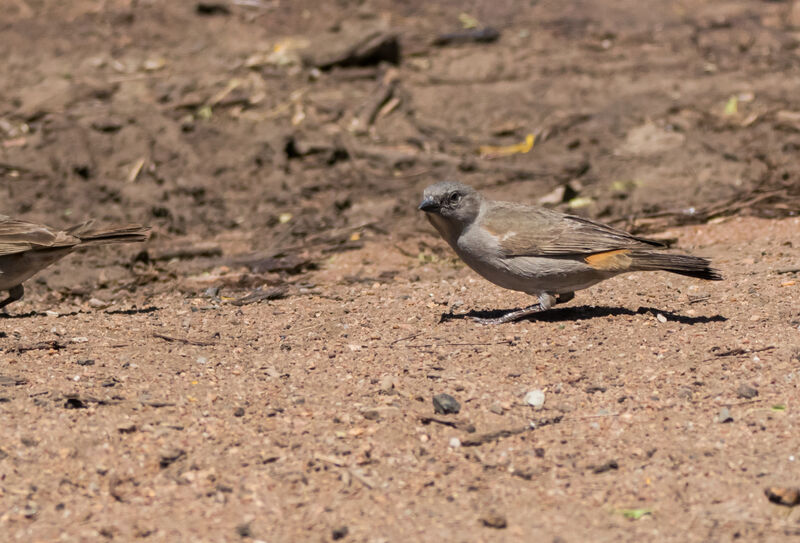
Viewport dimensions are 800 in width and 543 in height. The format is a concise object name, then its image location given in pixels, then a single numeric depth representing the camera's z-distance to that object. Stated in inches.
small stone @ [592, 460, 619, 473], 371.6
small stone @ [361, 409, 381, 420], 412.8
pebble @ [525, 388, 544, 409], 421.7
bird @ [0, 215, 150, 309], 568.7
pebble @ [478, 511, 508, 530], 335.6
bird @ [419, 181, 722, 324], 515.2
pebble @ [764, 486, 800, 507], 337.7
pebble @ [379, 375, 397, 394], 437.7
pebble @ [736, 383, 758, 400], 413.7
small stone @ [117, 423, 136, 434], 398.6
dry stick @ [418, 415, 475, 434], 405.1
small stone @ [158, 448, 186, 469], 380.2
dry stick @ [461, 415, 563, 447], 395.9
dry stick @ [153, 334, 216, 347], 505.0
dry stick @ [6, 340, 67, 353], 491.2
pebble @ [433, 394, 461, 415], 415.5
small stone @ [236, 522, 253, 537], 333.1
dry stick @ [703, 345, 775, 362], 454.3
